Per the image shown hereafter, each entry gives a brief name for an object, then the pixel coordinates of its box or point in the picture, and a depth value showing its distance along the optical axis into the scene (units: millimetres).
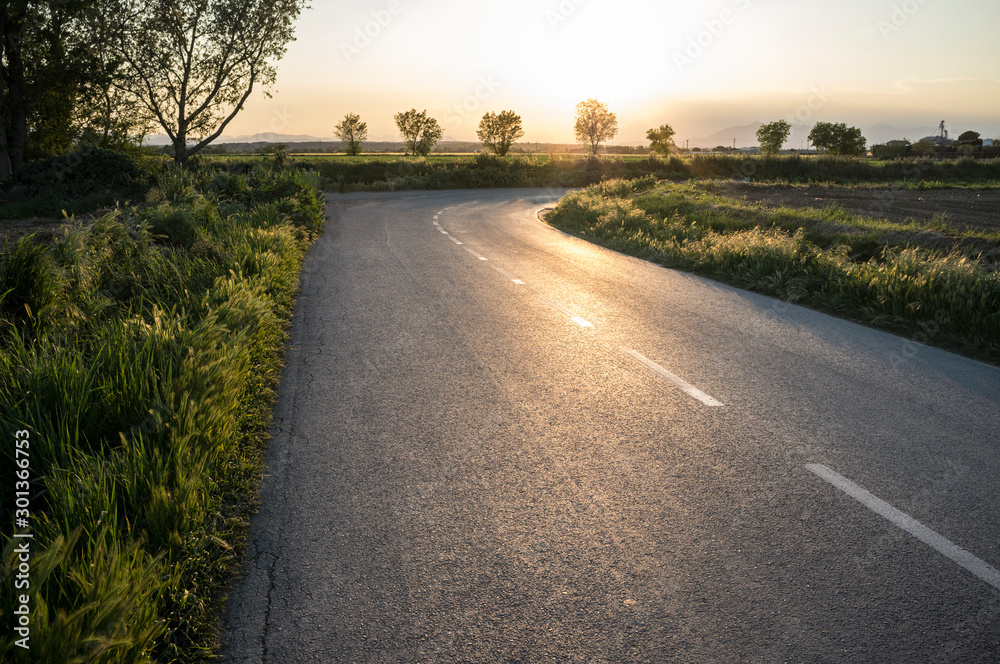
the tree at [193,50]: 30891
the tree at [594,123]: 140500
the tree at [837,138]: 119438
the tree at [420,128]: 112312
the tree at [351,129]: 117750
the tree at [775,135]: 132375
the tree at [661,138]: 138250
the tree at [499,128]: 113138
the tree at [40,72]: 23500
